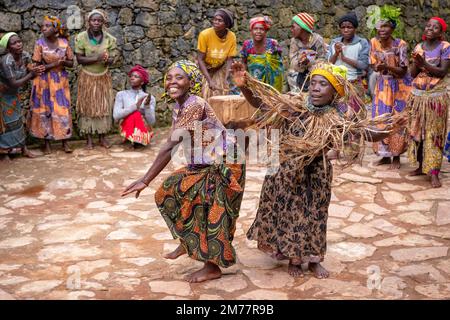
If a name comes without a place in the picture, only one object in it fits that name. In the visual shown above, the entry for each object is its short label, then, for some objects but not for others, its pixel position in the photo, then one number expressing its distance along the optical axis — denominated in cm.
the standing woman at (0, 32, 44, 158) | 734
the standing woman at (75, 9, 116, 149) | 798
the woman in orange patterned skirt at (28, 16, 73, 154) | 772
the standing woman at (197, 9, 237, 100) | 764
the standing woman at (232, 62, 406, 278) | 401
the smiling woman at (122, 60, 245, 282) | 406
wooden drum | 729
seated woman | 815
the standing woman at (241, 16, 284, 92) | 773
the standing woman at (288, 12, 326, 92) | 688
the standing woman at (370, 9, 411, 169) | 686
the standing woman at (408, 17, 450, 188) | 625
